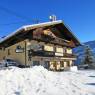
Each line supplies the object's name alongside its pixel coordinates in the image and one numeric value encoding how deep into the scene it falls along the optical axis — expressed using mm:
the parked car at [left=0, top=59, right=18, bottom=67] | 10409
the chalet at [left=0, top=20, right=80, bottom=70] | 12542
